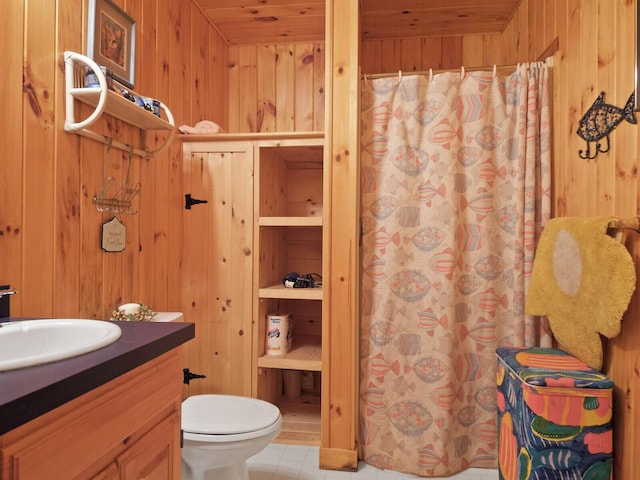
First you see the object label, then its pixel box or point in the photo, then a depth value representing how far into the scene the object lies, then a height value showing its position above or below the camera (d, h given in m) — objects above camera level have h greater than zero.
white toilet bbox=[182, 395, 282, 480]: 1.46 -0.71
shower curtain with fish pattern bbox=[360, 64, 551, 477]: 1.93 -0.09
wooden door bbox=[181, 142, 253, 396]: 2.21 -0.13
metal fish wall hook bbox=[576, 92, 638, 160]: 1.37 +0.45
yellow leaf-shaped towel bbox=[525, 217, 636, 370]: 1.34 -0.15
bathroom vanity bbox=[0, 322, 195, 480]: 0.62 -0.33
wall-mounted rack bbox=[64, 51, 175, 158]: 1.37 +0.51
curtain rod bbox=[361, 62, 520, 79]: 1.98 +0.85
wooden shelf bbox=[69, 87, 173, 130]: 1.41 +0.51
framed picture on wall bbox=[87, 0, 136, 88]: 1.49 +0.78
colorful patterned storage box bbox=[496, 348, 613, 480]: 1.35 -0.62
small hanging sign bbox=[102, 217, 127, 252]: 1.59 +0.01
